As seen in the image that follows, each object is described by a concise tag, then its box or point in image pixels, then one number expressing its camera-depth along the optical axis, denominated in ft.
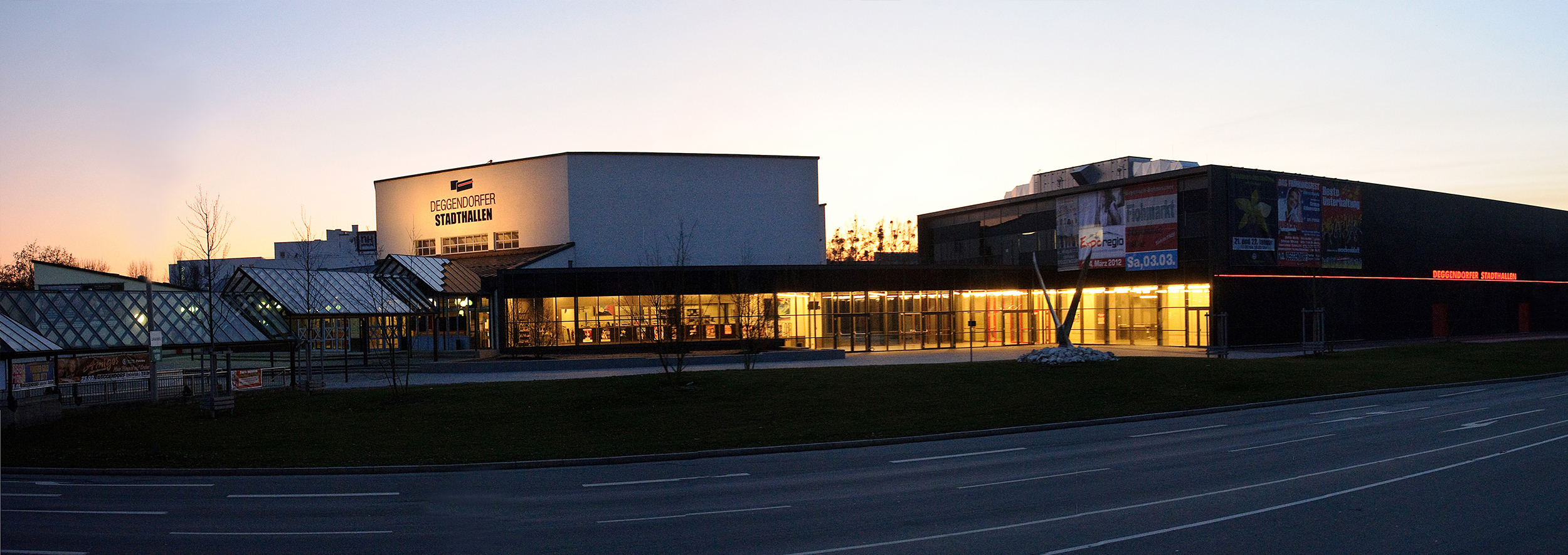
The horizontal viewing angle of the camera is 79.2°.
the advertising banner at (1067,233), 195.83
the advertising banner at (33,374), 95.14
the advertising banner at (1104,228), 186.50
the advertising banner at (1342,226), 182.19
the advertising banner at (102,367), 114.52
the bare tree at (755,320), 167.94
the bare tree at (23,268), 257.34
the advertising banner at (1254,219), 170.81
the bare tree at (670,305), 132.16
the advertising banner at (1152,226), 176.55
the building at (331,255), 279.90
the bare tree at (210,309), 95.20
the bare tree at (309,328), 103.49
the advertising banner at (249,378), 106.83
